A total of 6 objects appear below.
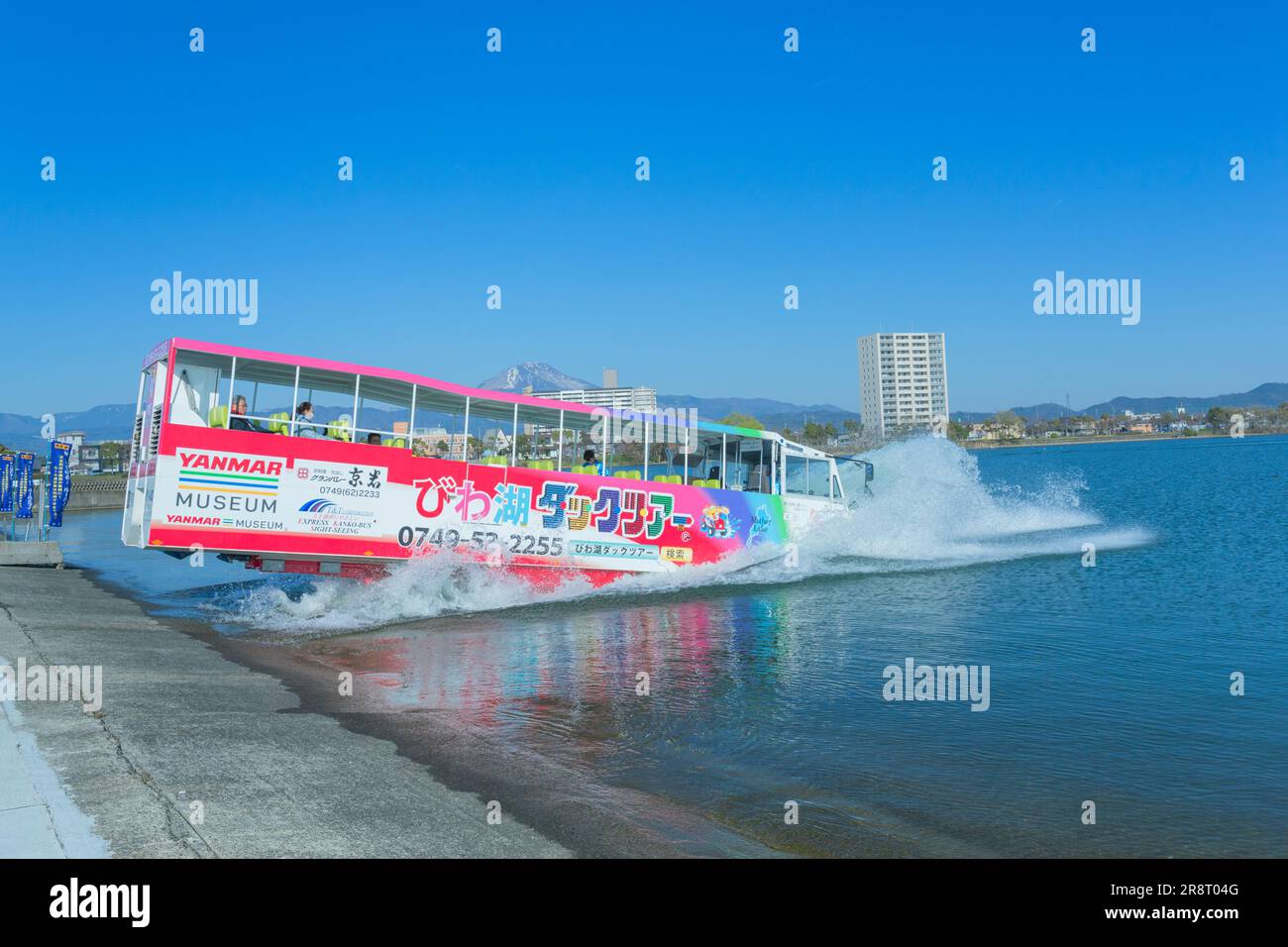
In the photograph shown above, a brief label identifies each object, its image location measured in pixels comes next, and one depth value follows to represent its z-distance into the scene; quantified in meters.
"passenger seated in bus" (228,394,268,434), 15.81
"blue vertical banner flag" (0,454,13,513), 27.19
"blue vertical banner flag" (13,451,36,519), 26.77
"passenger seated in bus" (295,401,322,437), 16.44
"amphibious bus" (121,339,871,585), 15.58
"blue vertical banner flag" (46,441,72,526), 27.60
